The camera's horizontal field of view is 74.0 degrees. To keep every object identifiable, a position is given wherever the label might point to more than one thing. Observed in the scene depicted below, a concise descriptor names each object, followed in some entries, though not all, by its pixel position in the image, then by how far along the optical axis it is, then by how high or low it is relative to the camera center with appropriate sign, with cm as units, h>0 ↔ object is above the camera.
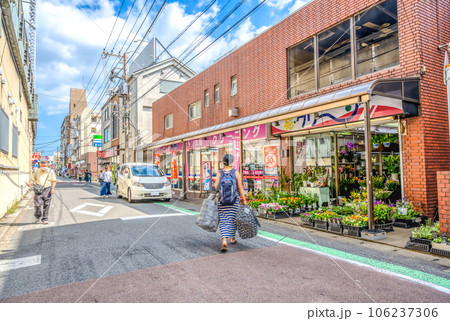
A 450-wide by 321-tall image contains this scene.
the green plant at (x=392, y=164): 879 +8
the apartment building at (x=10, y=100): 996 +311
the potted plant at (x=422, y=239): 522 -131
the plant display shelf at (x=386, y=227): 681 -138
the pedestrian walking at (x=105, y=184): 1551 -66
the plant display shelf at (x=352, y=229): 640 -136
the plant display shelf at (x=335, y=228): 677 -139
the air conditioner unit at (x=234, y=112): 1426 +274
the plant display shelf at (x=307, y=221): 759 -137
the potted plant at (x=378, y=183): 896 -48
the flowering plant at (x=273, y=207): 902 -116
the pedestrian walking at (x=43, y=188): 838 -43
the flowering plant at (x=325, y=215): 729 -117
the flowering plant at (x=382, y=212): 709 -110
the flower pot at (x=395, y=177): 878 -30
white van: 1351 -55
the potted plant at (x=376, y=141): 921 +81
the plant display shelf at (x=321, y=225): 716 -138
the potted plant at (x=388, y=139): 876 +82
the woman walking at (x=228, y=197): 531 -49
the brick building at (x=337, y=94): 745 +252
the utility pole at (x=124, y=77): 2515 +814
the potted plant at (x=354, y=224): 643 -126
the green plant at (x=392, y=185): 864 -53
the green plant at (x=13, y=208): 1098 -138
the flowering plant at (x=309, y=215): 761 -122
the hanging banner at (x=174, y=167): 2111 +25
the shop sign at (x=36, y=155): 3739 +224
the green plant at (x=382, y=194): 841 -77
